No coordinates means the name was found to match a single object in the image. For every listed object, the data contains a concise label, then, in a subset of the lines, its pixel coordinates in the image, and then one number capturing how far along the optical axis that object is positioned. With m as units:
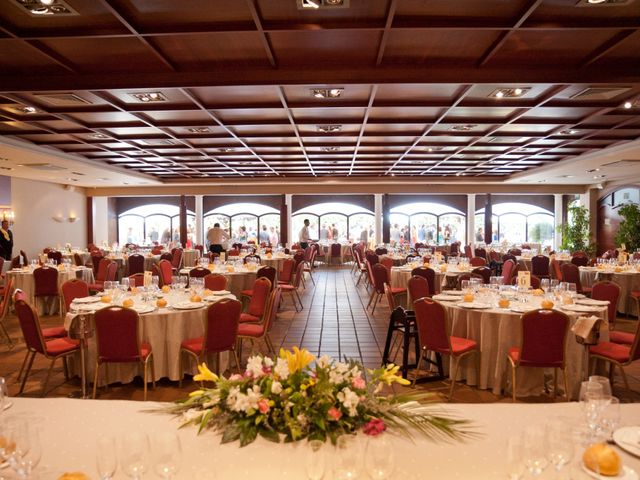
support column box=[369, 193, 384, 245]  20.88
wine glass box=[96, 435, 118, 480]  1.28
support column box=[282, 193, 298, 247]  19.67
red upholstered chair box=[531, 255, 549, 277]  11.12
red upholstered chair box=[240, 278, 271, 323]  6.11
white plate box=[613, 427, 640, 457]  1.59
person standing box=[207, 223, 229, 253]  13.84
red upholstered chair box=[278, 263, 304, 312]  8.93
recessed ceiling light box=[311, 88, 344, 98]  6.24
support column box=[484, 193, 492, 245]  19.96
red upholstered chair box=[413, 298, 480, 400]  4.56
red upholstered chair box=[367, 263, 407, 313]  8.54
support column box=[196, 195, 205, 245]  21.45
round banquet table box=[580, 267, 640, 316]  8.59
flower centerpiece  1.61
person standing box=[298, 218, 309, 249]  17.67
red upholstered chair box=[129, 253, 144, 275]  11.46
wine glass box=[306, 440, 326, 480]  1.26
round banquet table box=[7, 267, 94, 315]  8.86
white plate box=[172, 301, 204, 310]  5.06
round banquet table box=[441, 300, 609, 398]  4.68
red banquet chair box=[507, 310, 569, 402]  4.17
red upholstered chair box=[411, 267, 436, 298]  7.69
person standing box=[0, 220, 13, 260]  13.12
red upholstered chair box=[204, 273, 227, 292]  6.77
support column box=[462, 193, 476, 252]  21.45
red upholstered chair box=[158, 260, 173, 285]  8.73
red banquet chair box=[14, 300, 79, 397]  4.50
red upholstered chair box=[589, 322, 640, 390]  4.32
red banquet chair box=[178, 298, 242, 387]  4.63
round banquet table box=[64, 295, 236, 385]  4.86
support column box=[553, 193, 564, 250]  21.80
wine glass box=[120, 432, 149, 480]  1.29
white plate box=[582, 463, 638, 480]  1.41
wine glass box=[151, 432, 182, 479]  1.29
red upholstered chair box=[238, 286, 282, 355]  5.40
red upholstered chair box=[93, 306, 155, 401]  4.33
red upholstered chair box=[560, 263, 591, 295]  8.48
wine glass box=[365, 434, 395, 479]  1.27
